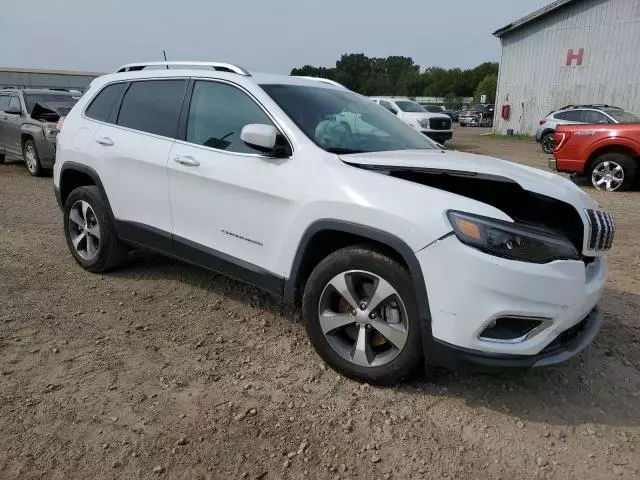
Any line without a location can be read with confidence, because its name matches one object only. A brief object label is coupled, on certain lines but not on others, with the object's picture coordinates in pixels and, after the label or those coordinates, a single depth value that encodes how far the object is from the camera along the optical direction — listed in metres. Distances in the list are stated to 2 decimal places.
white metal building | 21.98
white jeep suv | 2.55
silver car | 15.93
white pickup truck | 17.75
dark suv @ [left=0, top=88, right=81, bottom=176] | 10.32
